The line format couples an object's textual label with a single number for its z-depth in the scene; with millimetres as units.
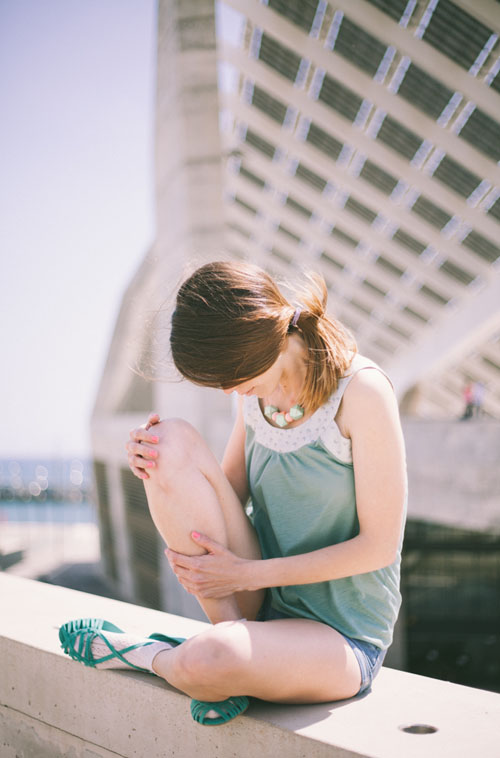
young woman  1771
